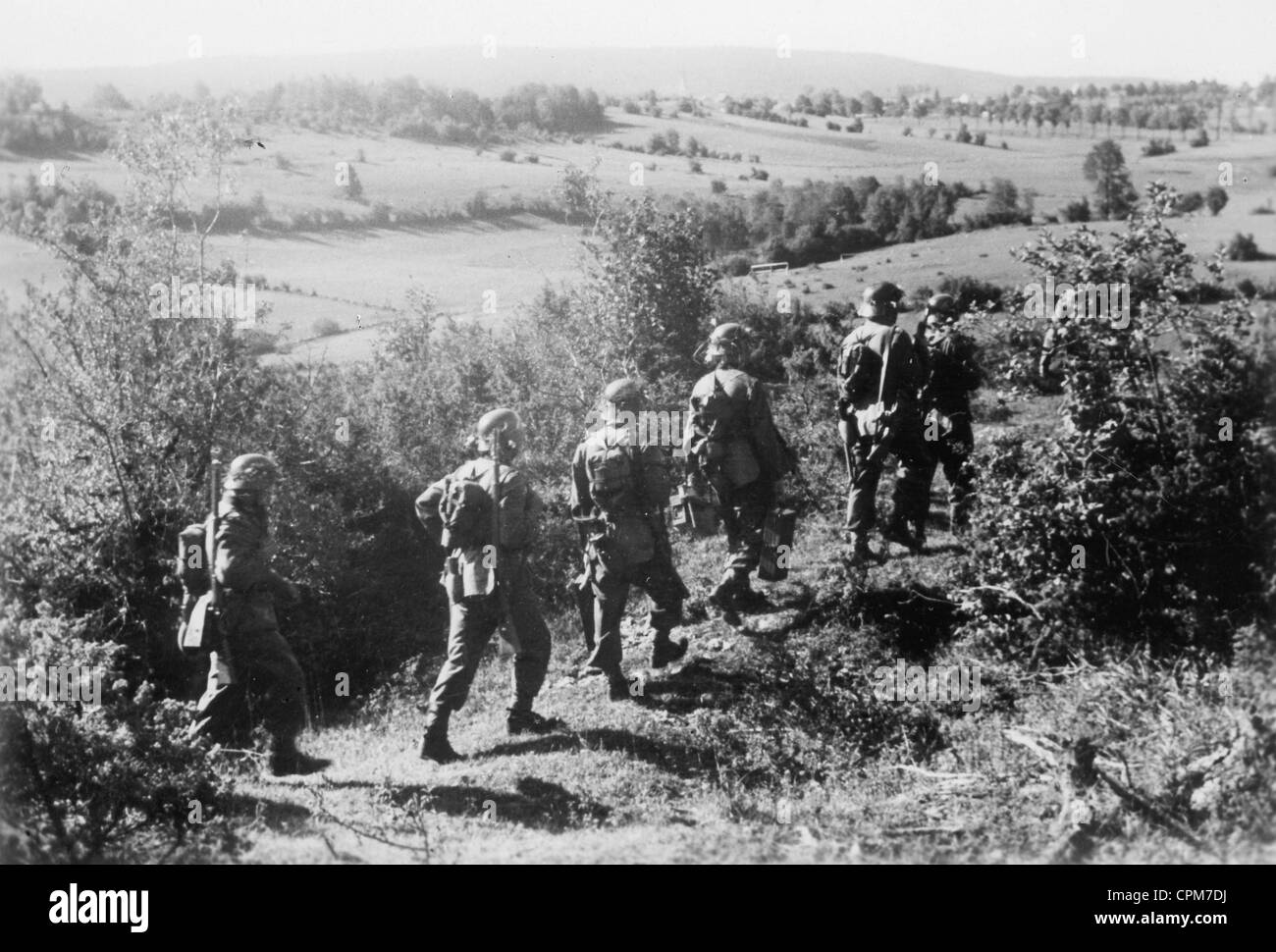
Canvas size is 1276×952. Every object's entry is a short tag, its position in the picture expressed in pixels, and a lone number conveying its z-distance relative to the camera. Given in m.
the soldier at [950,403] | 9.37
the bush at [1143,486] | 6.59
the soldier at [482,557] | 6.80
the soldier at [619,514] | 7.55
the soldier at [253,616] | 6.71
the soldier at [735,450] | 8.43
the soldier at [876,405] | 8.48
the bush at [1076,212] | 16.59
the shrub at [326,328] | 17.34
